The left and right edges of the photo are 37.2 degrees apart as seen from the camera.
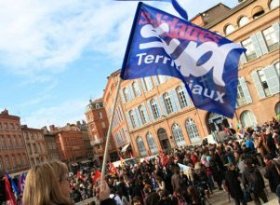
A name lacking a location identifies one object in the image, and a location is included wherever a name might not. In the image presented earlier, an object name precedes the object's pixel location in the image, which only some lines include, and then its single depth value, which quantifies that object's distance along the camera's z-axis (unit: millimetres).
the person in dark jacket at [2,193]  7256
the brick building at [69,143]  94800
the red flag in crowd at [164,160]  20075
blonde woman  2549
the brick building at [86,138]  111644
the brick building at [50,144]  86000
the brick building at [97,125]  90138
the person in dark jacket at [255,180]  11164
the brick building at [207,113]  36250
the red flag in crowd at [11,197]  13792
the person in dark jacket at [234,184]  11771
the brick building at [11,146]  63562
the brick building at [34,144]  73625
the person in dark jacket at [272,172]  10734
